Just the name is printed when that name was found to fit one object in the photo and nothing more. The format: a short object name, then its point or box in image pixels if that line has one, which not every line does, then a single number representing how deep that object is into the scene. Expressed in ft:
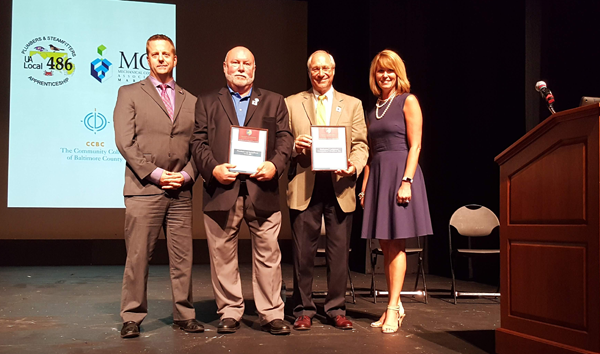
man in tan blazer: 10.53
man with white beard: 9.84
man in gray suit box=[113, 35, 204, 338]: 9.78
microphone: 7.79
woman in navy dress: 10.18
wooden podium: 7.00
